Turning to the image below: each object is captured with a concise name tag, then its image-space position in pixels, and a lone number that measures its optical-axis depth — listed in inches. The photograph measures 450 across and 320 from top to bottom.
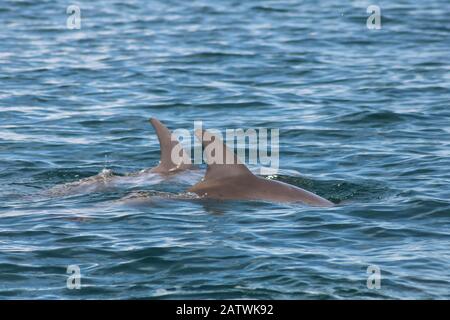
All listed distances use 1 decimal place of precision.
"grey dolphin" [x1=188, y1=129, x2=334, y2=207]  490.9
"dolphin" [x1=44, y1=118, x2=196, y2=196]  531.5
